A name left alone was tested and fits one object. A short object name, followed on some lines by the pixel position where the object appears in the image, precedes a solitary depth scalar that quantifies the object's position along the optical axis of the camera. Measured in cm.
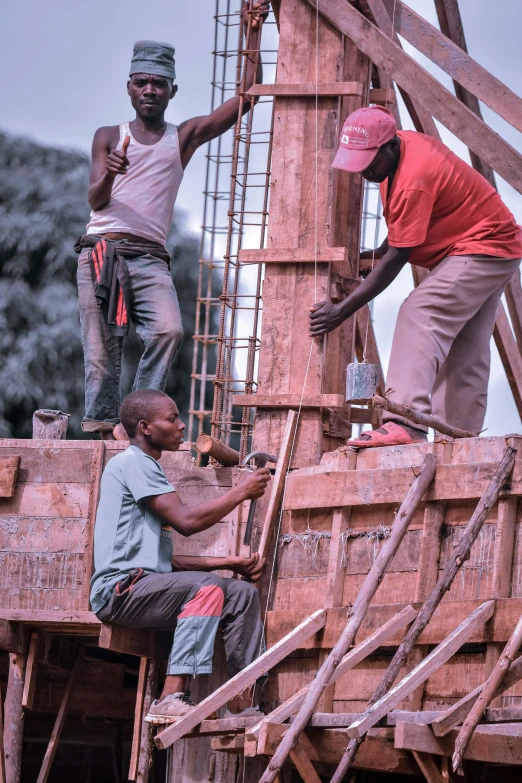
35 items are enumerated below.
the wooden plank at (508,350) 2179
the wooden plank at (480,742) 1226
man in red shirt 1619
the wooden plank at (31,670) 1747
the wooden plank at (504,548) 1414
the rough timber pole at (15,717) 1748
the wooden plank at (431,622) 1384
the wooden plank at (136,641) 1540
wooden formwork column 1805
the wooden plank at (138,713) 1664
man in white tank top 1848
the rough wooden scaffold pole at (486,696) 1216
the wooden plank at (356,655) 1335
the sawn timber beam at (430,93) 1677
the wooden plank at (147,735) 1670
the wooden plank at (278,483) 1622
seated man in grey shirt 1469
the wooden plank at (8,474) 1739
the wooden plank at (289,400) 1767
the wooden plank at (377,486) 1445
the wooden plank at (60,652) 1875
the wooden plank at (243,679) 1373
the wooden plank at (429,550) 1462
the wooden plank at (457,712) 1242
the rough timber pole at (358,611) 1286
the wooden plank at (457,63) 1709
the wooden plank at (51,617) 1642
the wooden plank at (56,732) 1809
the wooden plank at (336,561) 1542
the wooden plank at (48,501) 1727
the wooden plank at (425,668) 1251
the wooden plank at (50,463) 1733
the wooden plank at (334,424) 1795
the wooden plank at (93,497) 1699
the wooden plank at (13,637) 1695
